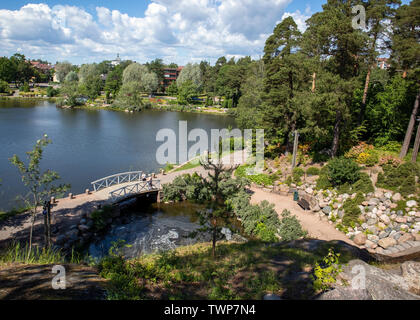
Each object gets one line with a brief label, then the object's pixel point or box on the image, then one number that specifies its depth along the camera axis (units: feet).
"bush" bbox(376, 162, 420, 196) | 55.01
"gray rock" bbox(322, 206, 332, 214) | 59.11
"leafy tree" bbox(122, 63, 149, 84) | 267.78
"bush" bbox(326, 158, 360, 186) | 61.62
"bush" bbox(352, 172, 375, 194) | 58.39
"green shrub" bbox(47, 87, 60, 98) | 272.45
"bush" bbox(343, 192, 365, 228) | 53.82
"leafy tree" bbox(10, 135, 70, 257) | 37.11
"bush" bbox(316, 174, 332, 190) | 65.62
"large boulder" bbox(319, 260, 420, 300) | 18.67
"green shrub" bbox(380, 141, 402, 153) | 73.79
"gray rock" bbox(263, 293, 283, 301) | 20.52
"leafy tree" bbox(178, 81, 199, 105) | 255.91
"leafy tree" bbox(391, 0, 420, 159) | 56.90
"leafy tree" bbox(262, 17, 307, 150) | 76.84
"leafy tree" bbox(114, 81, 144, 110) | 228.63
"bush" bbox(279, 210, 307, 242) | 50.08
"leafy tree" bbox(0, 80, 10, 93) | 270.94
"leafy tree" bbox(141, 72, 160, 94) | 270.26
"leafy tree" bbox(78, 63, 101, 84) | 326.65
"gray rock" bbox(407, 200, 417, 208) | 52.01
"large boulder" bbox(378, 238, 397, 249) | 46.73
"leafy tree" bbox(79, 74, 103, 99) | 249.55
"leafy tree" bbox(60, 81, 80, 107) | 227.61
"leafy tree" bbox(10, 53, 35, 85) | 317.01
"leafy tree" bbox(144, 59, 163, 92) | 313.73
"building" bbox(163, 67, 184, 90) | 345.31
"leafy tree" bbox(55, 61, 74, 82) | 346.13
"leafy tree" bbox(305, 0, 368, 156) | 64.34
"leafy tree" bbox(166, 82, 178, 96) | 288.51
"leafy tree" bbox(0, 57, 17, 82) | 302.99
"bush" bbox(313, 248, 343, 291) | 19.81
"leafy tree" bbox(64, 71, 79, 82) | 314.59
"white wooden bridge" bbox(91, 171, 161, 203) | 63.93
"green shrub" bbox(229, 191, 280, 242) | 54.24
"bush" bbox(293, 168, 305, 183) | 72.56
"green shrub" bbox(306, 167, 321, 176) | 72.64
